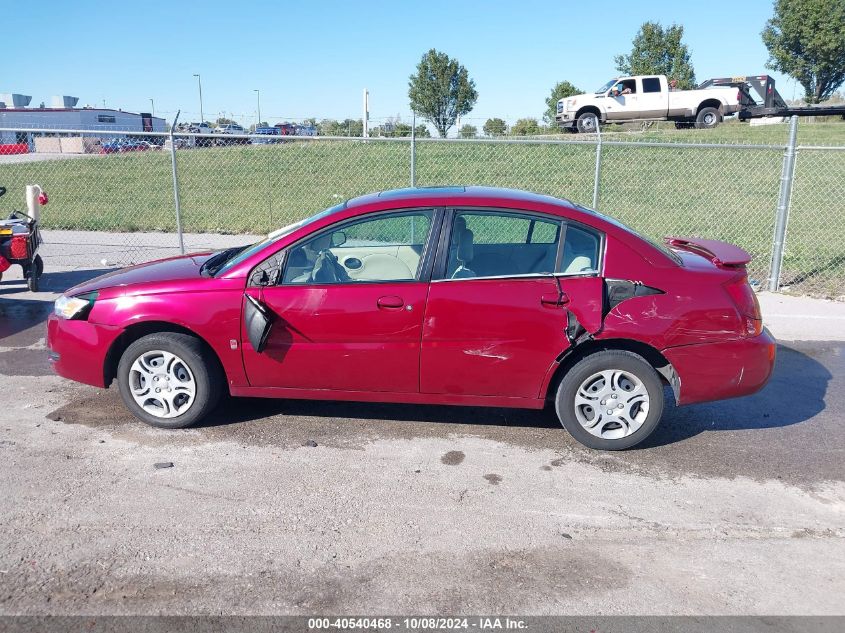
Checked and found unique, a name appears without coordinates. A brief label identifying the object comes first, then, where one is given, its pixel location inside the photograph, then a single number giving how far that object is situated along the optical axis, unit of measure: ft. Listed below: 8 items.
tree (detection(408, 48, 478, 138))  154.92
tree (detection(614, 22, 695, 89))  152.56
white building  129.29
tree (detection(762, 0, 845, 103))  149.38
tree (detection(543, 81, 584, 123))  147.06
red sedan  14.66
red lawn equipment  27.09
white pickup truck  85.15
